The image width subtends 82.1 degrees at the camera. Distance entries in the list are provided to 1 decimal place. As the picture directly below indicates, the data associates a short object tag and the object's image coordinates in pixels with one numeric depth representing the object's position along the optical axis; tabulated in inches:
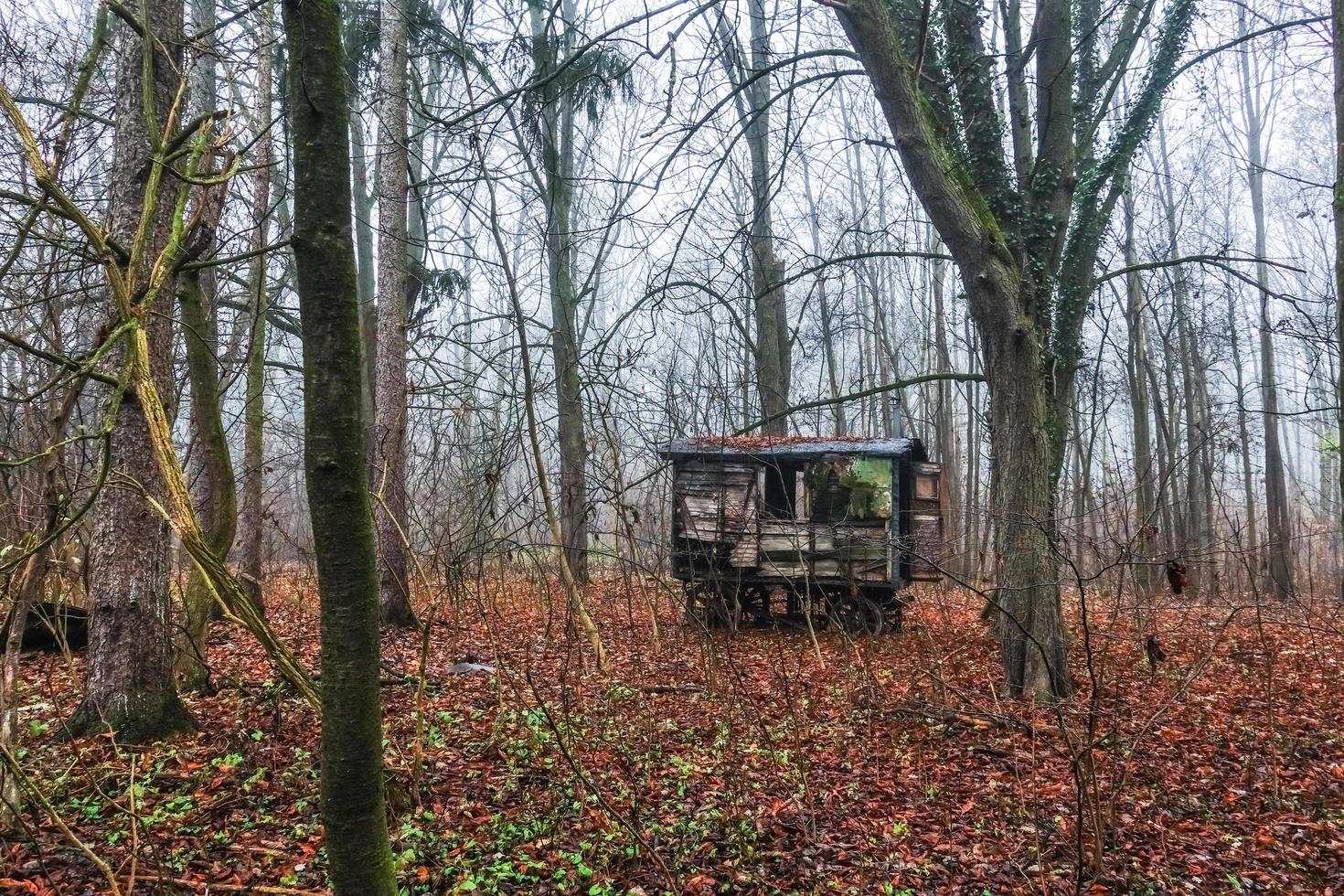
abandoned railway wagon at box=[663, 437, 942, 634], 357.7
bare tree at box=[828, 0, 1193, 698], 229.3
